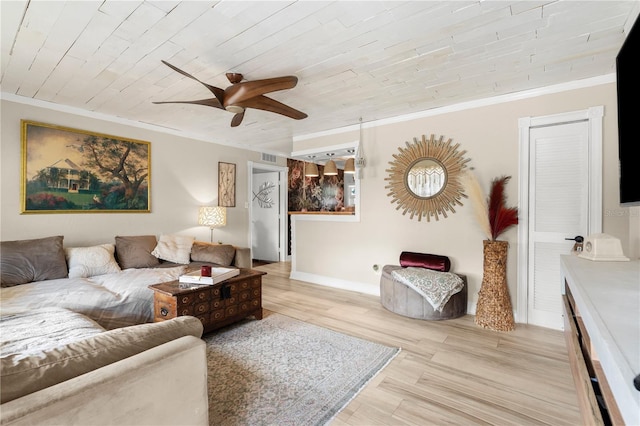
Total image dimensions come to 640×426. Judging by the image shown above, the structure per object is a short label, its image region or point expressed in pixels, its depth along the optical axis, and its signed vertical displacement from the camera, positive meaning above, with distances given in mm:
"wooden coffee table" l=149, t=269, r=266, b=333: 2355 -801
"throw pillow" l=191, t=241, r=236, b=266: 3703 -562
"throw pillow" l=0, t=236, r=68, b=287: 2658 -496
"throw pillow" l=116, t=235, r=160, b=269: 3473 -520
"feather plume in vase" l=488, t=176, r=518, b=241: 2840 -14
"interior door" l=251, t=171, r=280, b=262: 6391 -118
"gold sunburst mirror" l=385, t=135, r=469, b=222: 3342 +420
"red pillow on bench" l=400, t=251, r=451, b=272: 3301 -588
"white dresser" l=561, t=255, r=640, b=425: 580 -305
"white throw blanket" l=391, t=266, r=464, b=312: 2947 -764
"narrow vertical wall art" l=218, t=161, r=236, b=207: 5074 +473
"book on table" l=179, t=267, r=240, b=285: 2525 -602
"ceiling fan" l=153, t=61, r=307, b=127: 2184 +936
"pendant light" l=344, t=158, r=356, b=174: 4690 +740
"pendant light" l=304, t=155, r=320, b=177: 5066 +725
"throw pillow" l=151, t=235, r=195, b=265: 3717 -513
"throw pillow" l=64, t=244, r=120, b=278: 3057 -565
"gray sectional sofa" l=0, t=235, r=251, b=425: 798 -586
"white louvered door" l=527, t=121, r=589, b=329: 2719 +58
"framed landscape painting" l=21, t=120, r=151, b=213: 3201 +484
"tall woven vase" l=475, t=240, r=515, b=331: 2779 -807
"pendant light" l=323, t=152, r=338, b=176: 5089 +769
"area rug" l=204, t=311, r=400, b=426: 1663 -1157
